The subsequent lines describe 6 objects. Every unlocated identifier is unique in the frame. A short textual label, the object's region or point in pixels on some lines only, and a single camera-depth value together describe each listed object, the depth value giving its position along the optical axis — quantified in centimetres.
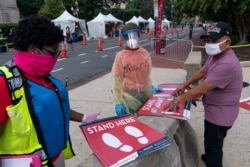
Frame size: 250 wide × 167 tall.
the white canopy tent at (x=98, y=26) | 3073
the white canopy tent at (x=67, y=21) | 2670
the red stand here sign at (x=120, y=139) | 190
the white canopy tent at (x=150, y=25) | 4452
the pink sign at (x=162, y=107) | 266
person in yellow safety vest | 159
